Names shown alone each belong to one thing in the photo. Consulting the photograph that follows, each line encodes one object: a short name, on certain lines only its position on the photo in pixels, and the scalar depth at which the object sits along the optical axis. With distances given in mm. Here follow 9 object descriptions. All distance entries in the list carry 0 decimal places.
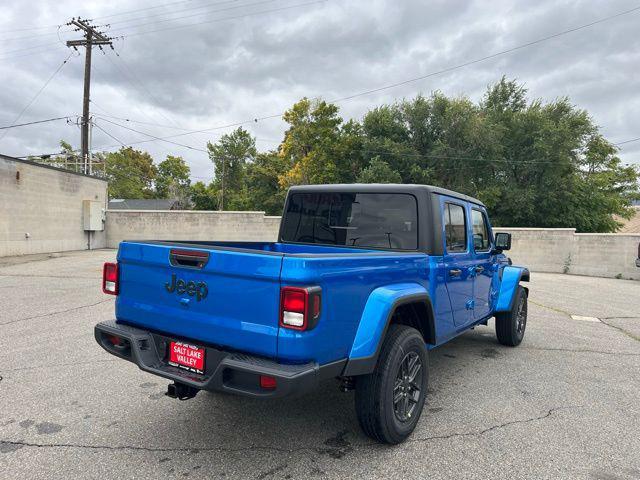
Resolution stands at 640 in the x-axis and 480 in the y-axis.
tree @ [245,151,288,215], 46219
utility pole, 23141
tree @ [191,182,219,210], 55466
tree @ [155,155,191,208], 64188
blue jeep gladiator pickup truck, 2332
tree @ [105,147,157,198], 60062
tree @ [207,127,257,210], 56938
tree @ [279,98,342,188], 36406
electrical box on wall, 18902
